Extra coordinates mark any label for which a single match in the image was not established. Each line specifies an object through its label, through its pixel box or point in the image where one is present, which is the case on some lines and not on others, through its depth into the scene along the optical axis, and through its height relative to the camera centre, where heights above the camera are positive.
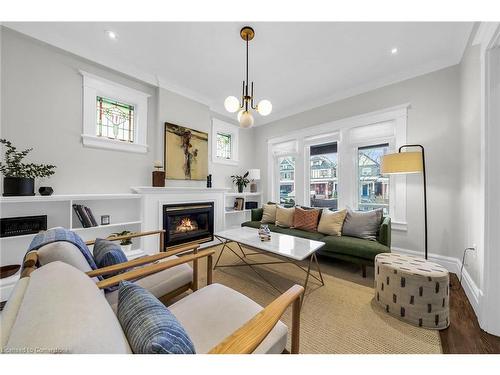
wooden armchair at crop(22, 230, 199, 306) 1.00 -0.54
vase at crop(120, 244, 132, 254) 2.70 -0.84
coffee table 2.00 -0.64
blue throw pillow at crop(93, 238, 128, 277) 1.37 -0.49
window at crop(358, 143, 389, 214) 3.20 +0.16
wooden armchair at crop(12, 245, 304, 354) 0.48 -0.57
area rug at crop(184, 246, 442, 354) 1.37 -1.10
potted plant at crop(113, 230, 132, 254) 2.67 -0.78
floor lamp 2.33 +0.34
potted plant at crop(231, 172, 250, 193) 4.59 +0.19
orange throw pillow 3.18 -0.51
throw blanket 1.13 -0.32
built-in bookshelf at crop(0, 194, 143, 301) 2.06 -0.34
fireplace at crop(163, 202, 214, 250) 3.24 -0.63
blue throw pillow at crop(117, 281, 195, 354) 0.58 -0.45
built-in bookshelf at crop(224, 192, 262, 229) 4.42 -0.49
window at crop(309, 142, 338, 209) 3.84 +0.30
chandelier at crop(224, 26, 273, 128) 2.11 +0.93
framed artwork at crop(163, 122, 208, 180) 3.34 +0.66
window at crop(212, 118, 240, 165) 4.25 +1.09
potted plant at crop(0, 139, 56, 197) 1.93 +0.16
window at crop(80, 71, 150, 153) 2.60 +1.09
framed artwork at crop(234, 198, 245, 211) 4.45 -0.35
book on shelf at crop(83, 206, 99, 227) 2.40 -0.37
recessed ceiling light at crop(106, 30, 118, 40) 2.24 +1.81
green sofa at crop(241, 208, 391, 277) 2.35 -0.72
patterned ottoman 1.54 -0.85
